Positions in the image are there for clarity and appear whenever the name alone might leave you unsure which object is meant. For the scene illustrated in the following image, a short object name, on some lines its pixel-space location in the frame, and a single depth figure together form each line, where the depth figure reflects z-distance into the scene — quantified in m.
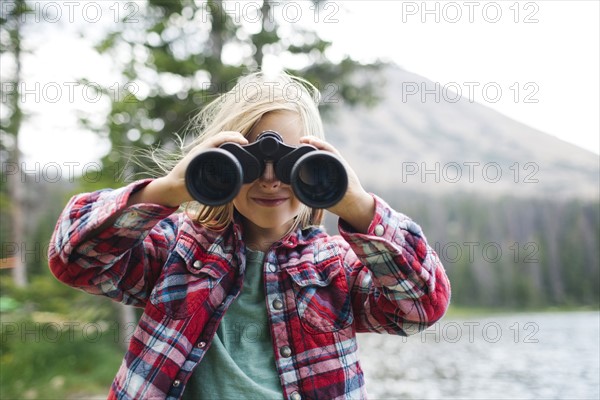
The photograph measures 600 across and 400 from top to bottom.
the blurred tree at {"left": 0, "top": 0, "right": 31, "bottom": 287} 5.16
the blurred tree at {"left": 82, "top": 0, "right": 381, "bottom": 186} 4.12
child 1.08
